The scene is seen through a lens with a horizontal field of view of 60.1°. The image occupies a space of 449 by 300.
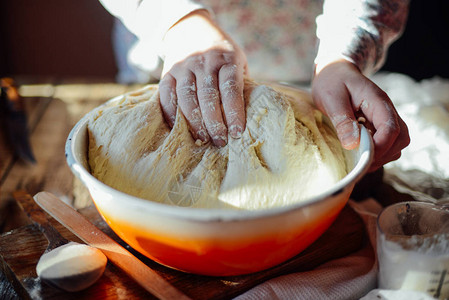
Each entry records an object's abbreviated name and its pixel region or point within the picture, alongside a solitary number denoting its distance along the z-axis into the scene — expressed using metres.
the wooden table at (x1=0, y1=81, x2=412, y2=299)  0.61
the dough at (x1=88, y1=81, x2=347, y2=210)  0.57
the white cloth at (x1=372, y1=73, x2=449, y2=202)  0.97
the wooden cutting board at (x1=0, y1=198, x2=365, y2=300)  0.59
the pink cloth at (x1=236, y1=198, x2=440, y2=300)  0.59
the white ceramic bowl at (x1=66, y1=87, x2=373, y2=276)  0.47
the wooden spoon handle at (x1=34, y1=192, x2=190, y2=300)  0.55
